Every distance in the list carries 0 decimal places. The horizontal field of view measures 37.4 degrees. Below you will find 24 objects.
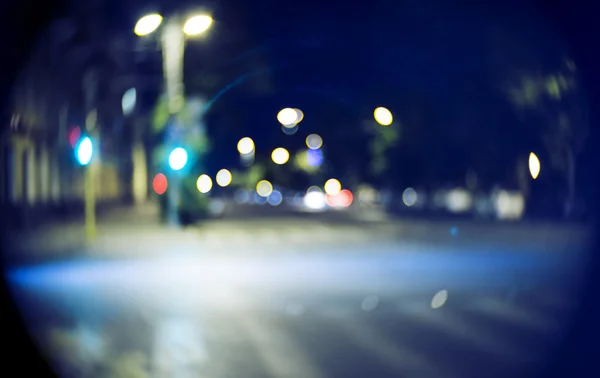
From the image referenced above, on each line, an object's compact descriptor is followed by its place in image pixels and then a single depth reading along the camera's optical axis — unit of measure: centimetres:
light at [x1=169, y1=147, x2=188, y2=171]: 2870
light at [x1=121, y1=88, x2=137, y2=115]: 3612
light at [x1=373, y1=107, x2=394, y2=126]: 5552
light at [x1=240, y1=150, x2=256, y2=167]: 8791
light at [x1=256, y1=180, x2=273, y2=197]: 13775
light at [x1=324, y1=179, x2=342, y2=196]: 10062
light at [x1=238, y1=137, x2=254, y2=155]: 5147
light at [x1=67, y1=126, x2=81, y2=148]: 2377
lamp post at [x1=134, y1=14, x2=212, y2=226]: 2934
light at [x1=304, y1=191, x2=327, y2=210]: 7981
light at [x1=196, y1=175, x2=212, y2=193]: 4034
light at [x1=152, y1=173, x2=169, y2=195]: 3778
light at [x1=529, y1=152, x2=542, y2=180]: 3474
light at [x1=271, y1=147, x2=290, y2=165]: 9015
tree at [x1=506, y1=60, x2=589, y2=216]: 2028
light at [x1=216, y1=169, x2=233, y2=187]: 8799
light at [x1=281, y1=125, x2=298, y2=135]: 8459
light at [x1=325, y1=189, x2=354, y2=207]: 8244
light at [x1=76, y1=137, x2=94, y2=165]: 2297
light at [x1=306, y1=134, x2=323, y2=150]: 8188
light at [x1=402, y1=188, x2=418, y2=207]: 7014
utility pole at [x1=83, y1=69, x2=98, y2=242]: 2691
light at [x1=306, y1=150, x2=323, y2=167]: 8380
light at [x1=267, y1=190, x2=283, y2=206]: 12002
